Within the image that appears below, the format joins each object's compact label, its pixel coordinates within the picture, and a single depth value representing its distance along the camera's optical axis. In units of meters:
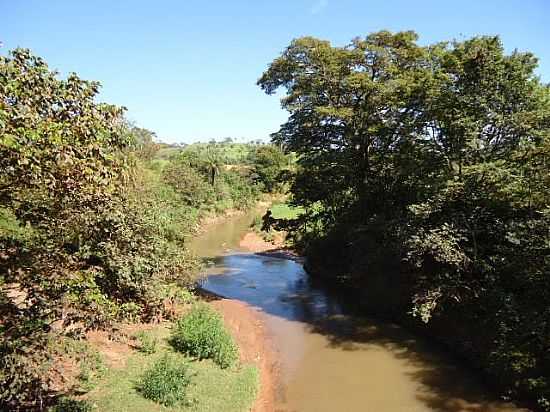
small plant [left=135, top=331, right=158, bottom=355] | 14.17
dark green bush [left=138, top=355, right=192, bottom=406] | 11.08
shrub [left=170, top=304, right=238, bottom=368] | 14.16
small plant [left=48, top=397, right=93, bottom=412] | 9.57
